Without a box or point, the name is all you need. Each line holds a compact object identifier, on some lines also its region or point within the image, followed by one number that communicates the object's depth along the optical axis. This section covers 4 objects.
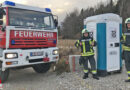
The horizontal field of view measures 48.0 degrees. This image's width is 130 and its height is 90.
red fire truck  5.02
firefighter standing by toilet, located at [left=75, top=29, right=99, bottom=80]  5.53
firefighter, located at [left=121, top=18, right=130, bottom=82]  5.21
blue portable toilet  5.63
